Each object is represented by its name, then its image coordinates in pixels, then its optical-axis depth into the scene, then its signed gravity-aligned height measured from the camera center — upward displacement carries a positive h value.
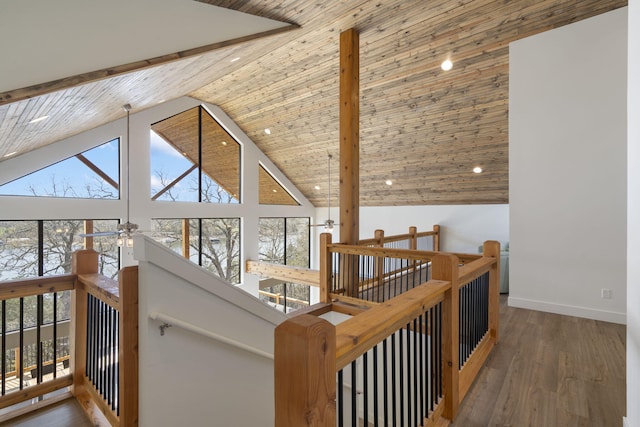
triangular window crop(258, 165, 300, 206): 9.26 +0.64
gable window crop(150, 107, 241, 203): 7.21 +1.32
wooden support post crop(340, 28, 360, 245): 4.45 +1.13
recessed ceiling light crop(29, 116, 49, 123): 3.36 +1.03
